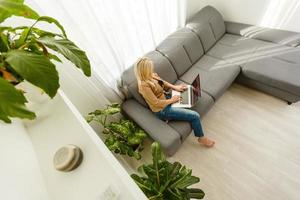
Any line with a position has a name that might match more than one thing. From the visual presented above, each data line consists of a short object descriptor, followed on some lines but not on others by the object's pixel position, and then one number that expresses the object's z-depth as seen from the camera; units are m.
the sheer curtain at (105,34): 1.65
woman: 1.87
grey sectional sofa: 2.03
